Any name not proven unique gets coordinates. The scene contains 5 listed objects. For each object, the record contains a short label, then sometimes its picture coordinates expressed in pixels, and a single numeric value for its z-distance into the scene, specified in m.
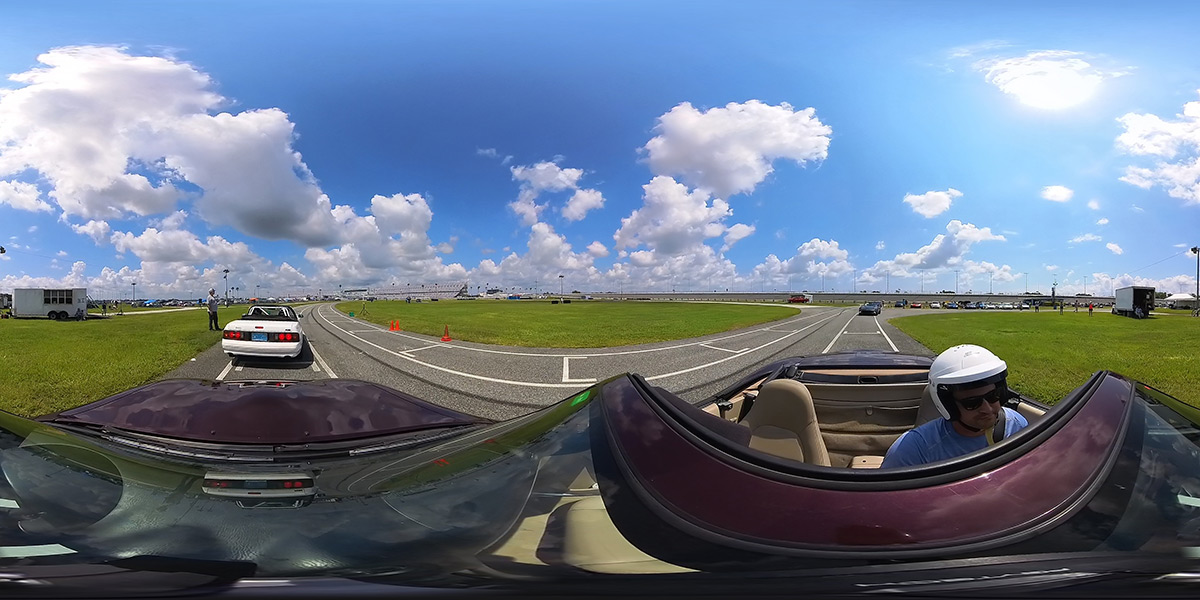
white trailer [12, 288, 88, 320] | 20.50
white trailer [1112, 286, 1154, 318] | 33.41
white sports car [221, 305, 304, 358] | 7.42
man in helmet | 1.79
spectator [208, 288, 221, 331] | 12.68
